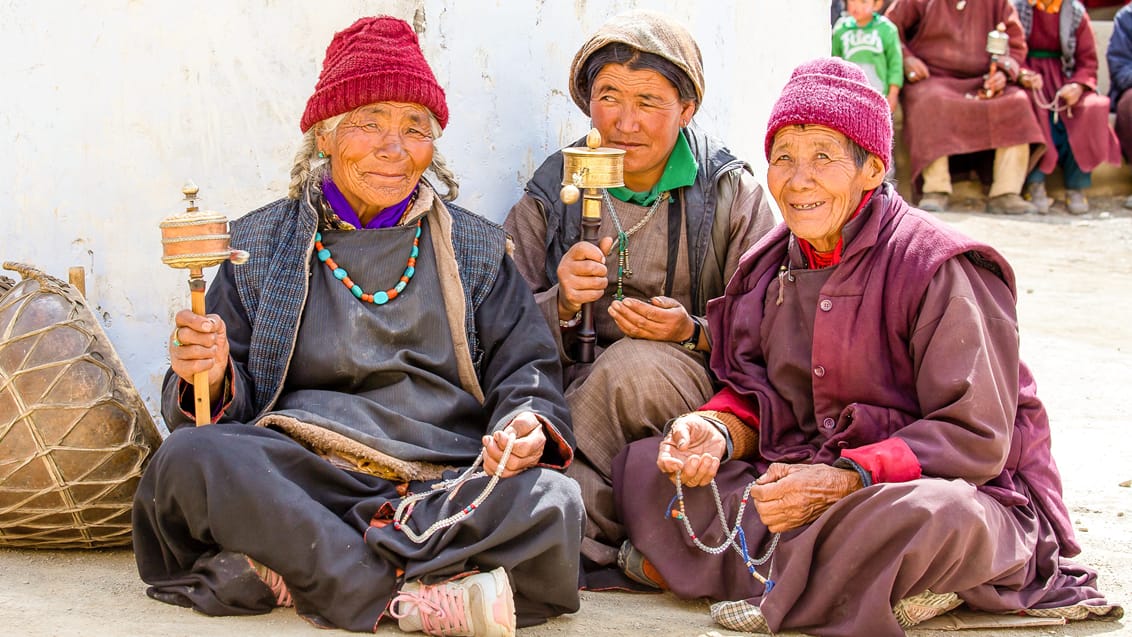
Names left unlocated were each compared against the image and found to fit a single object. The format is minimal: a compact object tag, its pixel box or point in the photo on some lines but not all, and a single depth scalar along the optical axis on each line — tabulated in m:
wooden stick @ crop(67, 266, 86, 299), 3.99
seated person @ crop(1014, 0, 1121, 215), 11.03
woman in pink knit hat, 3.27
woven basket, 3.62
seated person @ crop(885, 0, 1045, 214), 10.79
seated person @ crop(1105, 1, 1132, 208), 11.40
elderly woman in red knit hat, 3.26
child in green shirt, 10.80
